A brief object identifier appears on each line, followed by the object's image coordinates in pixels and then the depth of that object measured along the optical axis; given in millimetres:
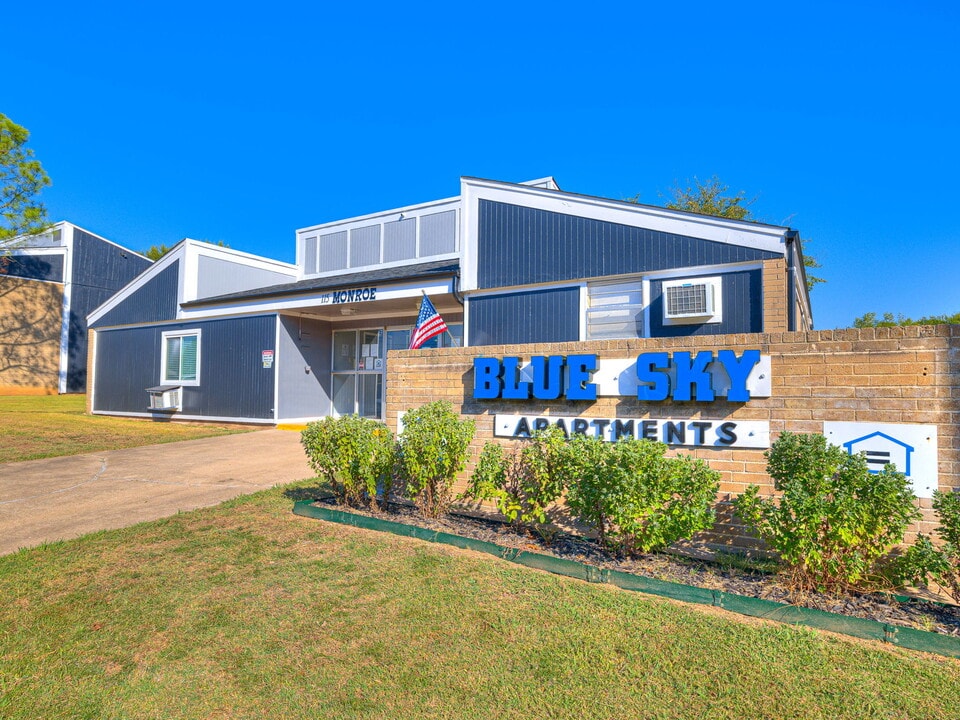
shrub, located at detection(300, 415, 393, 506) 6398
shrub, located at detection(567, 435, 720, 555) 4516
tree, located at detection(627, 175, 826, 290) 30756
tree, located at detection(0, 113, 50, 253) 24734
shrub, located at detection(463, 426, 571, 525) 5430
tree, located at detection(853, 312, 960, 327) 37031
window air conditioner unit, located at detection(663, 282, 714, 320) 9258
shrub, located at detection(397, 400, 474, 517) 6012
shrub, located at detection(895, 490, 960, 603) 3715
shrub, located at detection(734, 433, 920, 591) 3857
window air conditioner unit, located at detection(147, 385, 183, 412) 17688
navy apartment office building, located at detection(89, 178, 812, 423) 9508
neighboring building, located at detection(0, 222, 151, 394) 27656
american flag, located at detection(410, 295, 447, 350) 10820
